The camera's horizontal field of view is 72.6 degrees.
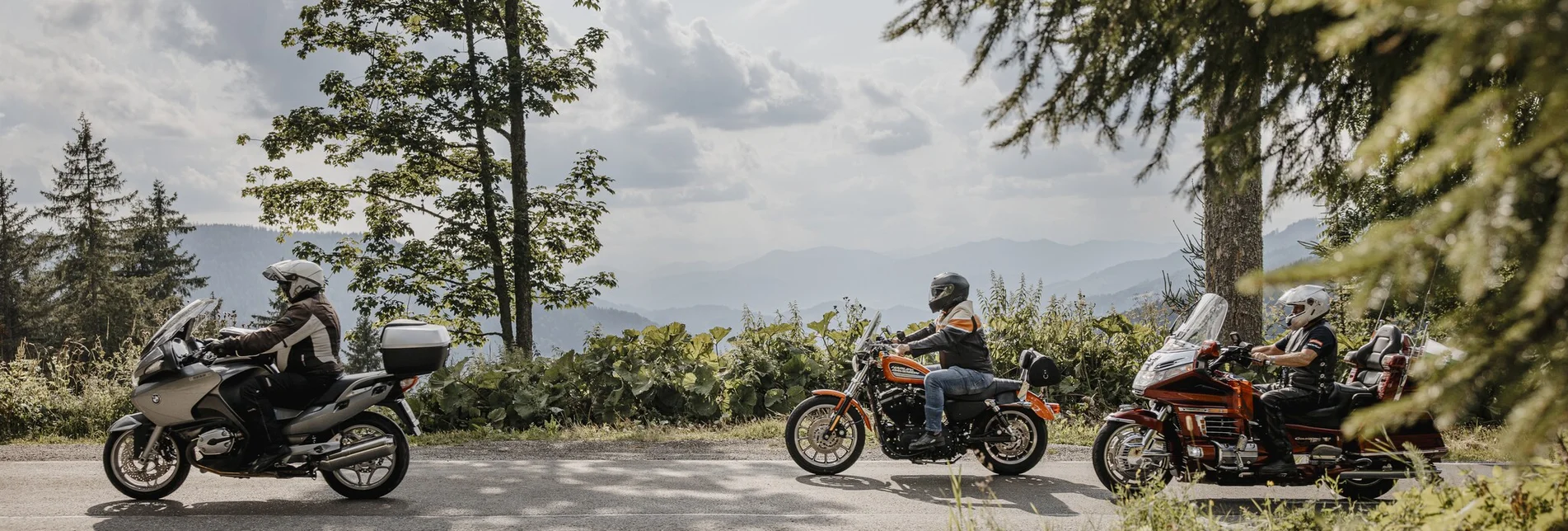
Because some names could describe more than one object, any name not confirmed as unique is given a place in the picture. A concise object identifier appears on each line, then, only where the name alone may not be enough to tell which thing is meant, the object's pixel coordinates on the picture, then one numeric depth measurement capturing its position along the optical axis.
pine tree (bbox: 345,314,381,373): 68.00
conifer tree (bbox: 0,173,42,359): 52.06
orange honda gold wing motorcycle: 7.39
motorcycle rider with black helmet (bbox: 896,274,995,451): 8.45
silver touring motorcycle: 7.34
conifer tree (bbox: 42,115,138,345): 52.31
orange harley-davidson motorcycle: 8.55
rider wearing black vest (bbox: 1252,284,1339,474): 7.45
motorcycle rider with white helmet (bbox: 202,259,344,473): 7.33
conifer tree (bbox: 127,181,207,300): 59.25
